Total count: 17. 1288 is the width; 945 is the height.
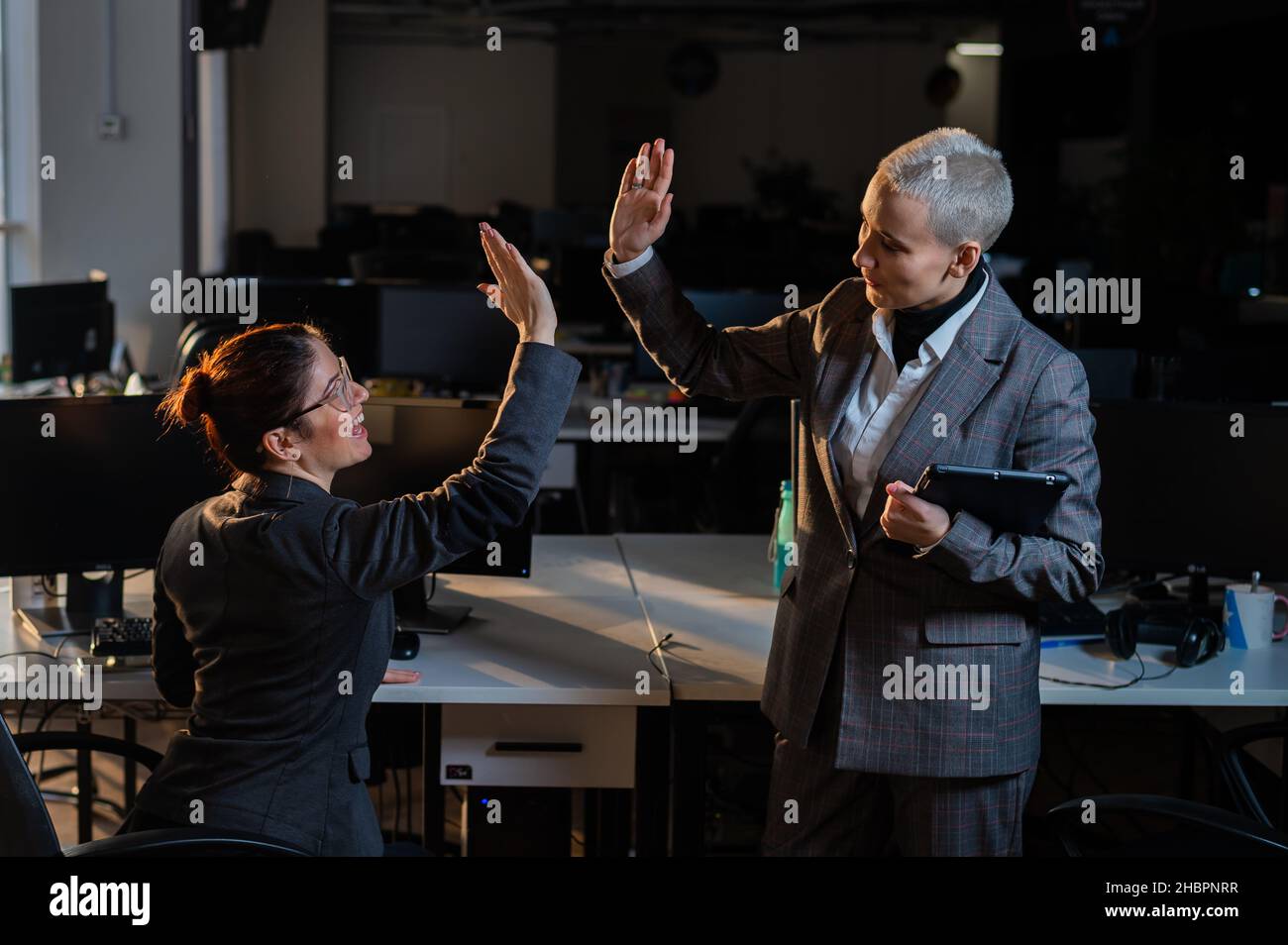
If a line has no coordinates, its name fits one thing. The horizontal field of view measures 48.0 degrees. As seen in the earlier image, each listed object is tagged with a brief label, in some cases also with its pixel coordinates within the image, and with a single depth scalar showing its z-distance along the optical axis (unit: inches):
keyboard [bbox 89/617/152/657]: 99.7
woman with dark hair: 70.1
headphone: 103.4
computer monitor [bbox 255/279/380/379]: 203.0
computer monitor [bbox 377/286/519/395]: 197.8
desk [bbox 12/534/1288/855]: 95.6
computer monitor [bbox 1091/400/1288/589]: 110.0
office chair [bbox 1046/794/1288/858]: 75.5
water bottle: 113.3
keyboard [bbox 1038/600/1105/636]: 109.3
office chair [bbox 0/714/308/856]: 59.1
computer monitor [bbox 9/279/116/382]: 192.1
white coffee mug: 108.7
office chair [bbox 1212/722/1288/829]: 92.7
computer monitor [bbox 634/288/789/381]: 206.2
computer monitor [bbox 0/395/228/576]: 102.9
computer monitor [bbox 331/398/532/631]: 107.0
